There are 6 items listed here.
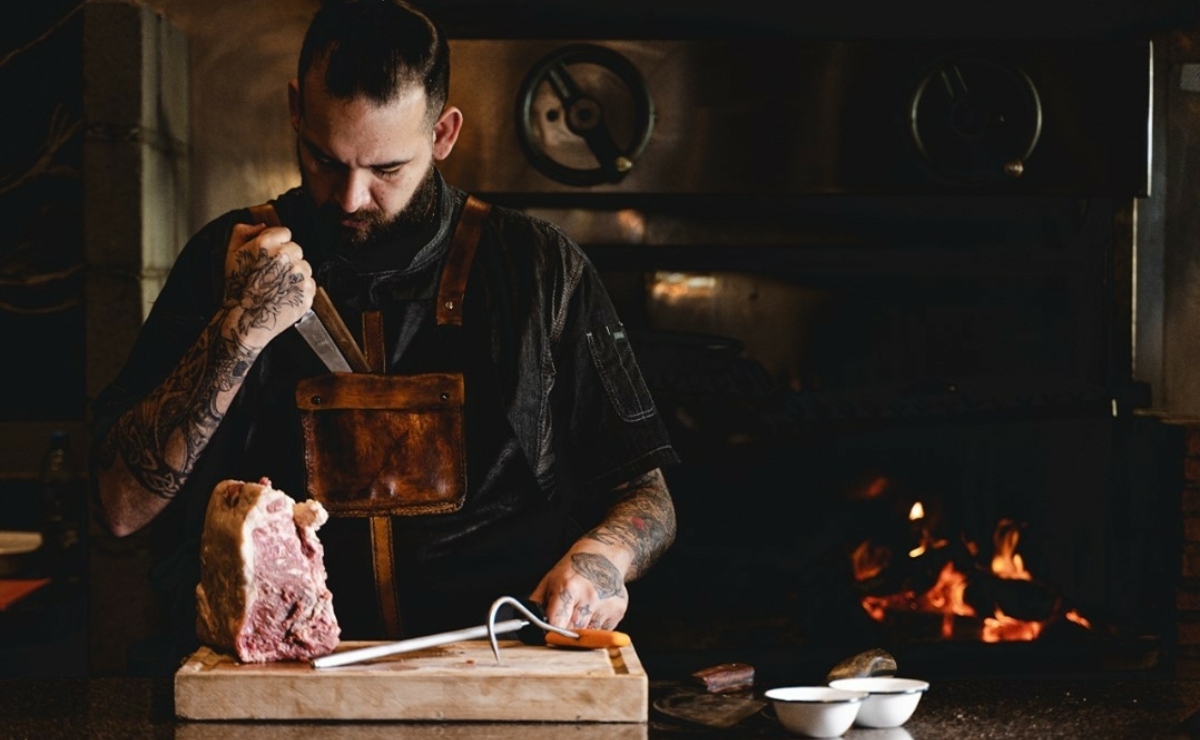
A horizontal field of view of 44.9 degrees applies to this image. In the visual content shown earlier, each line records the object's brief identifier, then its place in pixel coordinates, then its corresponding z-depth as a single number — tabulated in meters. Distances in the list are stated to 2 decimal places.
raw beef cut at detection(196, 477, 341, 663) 1.86
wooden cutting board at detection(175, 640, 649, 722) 1.76
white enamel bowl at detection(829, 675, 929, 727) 1.73
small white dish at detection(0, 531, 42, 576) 3.66
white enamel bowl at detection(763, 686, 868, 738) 1.68
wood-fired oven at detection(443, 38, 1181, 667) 3.37
